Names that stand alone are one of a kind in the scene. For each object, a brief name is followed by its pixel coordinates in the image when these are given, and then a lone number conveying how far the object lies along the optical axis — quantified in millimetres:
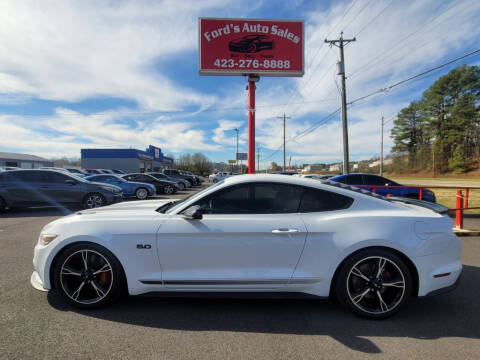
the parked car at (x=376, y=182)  8969
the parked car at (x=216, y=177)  28348
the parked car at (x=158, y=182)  15727
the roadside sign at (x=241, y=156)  53400
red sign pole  14672
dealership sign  14195
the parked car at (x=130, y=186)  12914
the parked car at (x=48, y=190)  8500
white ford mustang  2477
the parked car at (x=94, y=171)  28606
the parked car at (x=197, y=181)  27484
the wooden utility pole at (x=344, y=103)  15305
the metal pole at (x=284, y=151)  42362
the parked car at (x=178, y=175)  25125
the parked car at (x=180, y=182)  19706
